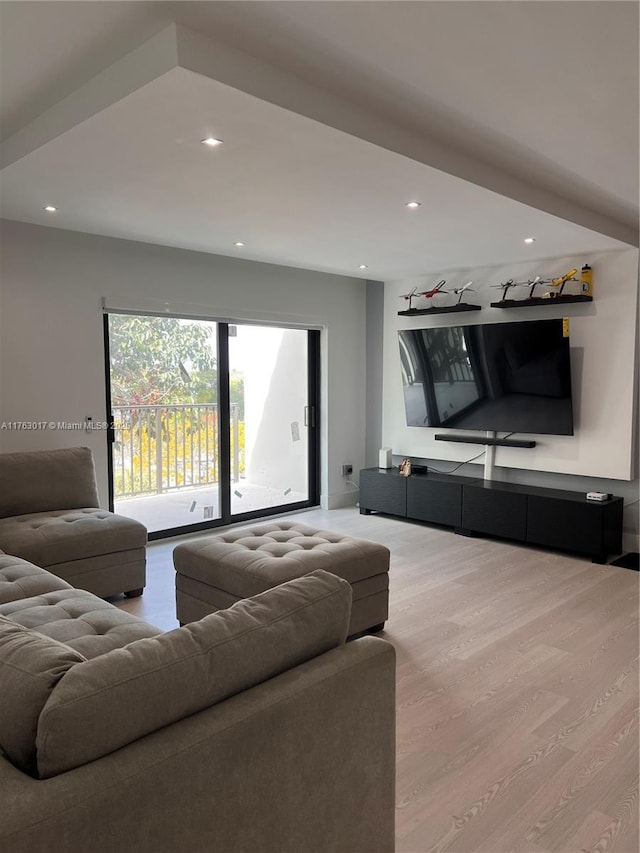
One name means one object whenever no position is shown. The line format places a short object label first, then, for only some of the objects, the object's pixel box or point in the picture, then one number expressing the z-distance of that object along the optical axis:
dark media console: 4.71
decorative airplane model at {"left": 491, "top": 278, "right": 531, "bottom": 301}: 5.41
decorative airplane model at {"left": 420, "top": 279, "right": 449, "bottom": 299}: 5.90
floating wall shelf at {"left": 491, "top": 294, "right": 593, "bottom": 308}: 5.02
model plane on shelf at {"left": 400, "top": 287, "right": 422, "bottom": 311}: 6.14
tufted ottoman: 3.05
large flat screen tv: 5.17
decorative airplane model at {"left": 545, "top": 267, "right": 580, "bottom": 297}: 5.06
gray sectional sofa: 1.14
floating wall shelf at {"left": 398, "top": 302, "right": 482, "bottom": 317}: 5.64
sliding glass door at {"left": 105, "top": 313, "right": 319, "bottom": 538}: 5.05
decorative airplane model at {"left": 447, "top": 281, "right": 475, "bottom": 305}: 5.74
